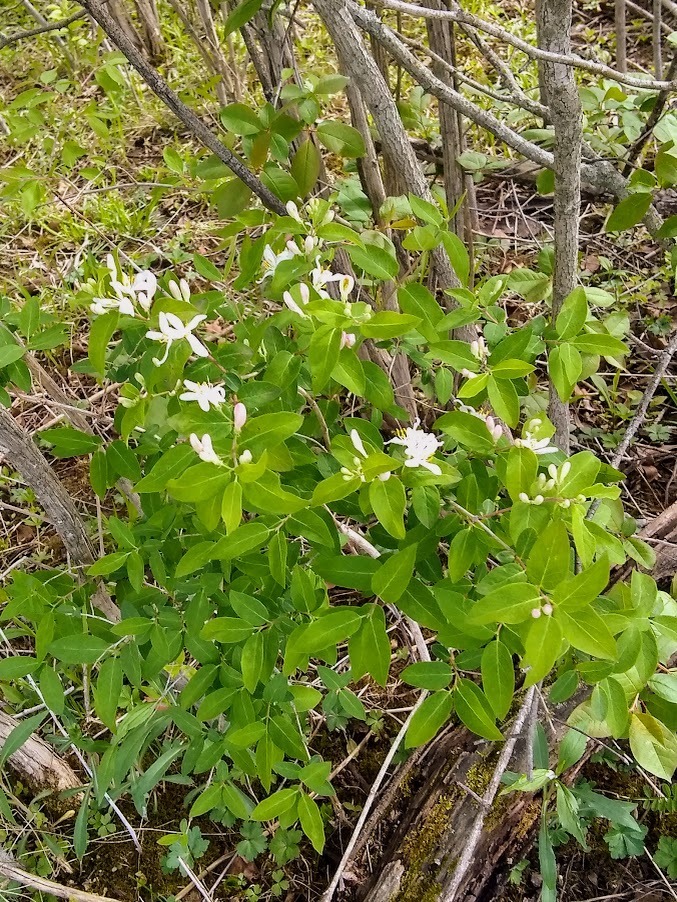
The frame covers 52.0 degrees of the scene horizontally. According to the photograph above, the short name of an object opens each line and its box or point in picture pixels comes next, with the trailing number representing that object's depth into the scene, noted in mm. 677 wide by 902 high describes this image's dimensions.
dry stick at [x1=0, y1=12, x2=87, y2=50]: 1356
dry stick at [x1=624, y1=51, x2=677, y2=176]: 1462
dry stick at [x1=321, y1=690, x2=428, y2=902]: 1360
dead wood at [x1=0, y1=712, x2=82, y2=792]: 1701
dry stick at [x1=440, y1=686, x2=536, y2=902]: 1392
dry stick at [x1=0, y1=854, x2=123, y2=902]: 1345
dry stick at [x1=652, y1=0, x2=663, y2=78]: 2020
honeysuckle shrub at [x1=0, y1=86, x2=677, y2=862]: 888
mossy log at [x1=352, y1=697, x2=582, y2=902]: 1449
